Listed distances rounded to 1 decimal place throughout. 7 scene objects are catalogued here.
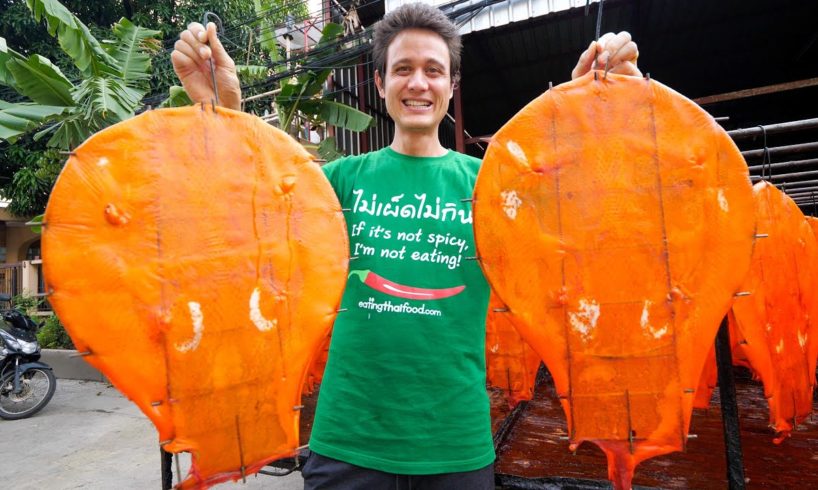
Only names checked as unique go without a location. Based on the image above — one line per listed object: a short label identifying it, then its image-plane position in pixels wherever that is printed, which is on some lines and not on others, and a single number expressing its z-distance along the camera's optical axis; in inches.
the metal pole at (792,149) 82.7
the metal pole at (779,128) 75.8
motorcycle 240.8
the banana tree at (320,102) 244.2
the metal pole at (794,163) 95.1
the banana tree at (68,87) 195.5
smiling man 54.7
